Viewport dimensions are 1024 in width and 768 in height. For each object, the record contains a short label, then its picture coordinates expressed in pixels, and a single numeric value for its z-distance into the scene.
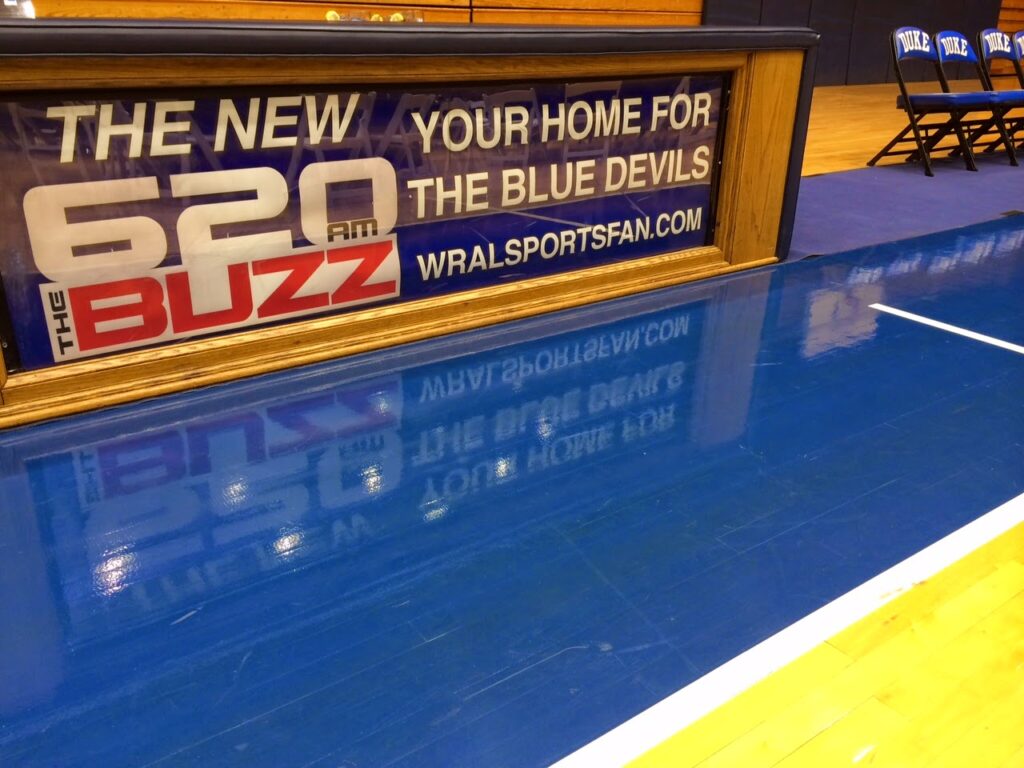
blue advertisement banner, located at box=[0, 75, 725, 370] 1.86
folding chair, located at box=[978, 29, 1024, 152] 5.51
